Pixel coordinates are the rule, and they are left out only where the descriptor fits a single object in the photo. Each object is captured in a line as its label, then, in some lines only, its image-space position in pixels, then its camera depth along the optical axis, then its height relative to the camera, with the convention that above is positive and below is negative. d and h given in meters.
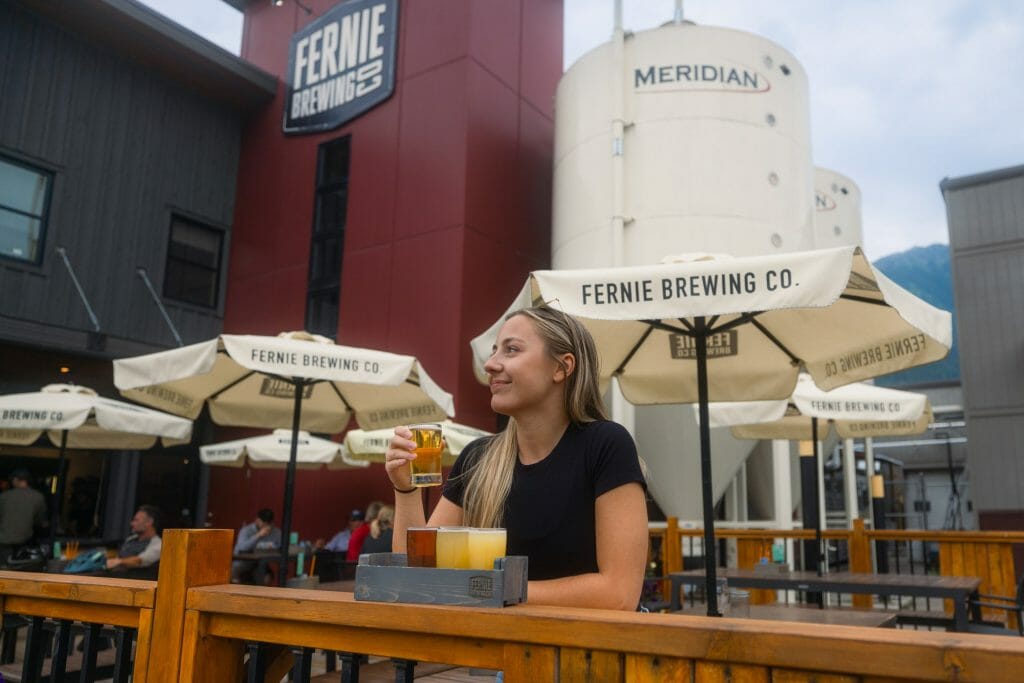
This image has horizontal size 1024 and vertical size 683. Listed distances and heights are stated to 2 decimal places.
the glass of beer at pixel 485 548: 1.60 -0.10
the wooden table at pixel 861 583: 5.20 -0.53
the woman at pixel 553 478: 1.87 +0.06
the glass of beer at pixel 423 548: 1.65 -0.11
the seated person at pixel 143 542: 7.16 -0.49
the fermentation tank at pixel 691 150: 10.72 +4.88
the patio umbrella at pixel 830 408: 6.61 +0.84
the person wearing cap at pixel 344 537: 11.08 -0.60
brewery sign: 13.80 +7.70
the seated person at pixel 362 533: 9.14 -0.43
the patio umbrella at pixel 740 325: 3.73 +1.01
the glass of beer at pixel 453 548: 1.60 -0.10
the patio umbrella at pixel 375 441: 8.27 +0.57
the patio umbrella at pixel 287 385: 5.55 +0.88
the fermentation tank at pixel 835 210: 15.34 +5.80
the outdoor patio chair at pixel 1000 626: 5.37 -0.73
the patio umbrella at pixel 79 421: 7.50 +0.67
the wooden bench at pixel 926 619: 6.40 -0.88
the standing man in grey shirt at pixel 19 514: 9.59 -0.33
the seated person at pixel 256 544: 9.66 -0.67
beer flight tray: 1.49 -0.17
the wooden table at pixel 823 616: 4.58 -0.65
